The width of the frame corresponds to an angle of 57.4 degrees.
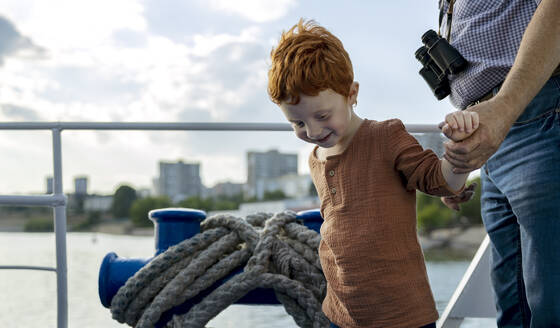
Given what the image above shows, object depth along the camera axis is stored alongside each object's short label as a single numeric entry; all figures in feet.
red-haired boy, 2.65
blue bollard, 3.71
